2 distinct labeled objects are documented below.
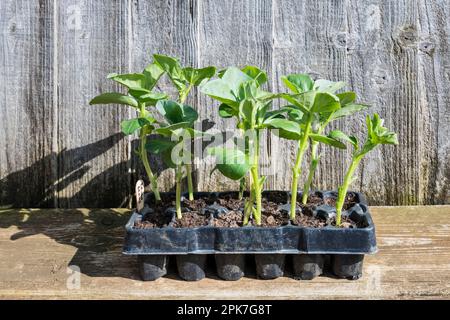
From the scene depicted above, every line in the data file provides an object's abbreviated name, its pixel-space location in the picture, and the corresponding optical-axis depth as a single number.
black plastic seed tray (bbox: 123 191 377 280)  1.04
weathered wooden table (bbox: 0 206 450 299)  1.04
